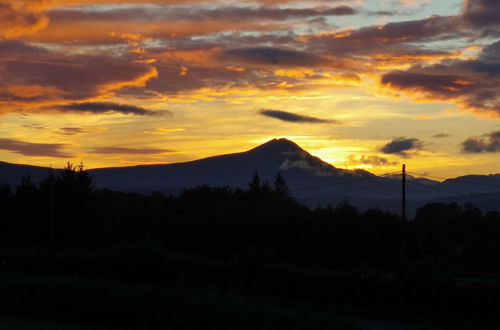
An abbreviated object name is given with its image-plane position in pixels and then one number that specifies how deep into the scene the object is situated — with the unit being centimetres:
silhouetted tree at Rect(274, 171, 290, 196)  10258
